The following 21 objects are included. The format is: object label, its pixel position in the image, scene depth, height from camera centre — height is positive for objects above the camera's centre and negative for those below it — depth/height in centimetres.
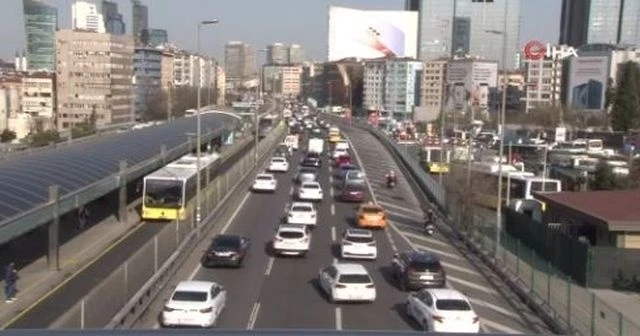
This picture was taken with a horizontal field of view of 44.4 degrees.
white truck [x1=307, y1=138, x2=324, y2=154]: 5806 -487
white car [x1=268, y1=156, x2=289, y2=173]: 4656 -509
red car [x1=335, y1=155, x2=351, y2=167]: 5082 -517
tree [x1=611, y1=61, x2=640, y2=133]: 8488 -150
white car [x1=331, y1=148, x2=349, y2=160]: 5404 -505
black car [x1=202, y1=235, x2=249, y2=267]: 2025 -451
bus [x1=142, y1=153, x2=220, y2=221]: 2798 -428
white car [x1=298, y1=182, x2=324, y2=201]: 3431 -491
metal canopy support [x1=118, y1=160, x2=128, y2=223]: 2756 -438
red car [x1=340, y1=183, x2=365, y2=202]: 3544 -505
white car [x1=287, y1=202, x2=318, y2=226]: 2740 -473
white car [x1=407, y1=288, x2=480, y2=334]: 1436 -423
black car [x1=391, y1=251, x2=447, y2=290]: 1830 -442
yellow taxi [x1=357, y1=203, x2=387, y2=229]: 2820 -486
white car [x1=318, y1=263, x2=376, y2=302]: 1675 -436
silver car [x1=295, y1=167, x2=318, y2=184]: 3894 -498
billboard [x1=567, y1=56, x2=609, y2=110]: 12106 +104
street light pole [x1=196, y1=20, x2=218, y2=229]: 2445 -382
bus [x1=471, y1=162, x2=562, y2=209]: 3619 -468
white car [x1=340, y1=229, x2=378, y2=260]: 2225 -467
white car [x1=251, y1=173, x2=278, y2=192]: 3704 -494
